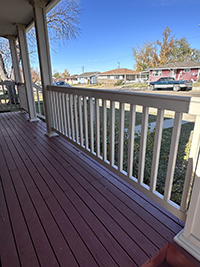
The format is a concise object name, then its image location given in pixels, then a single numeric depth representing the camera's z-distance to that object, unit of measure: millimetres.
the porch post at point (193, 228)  971
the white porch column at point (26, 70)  3781
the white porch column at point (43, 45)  2563
